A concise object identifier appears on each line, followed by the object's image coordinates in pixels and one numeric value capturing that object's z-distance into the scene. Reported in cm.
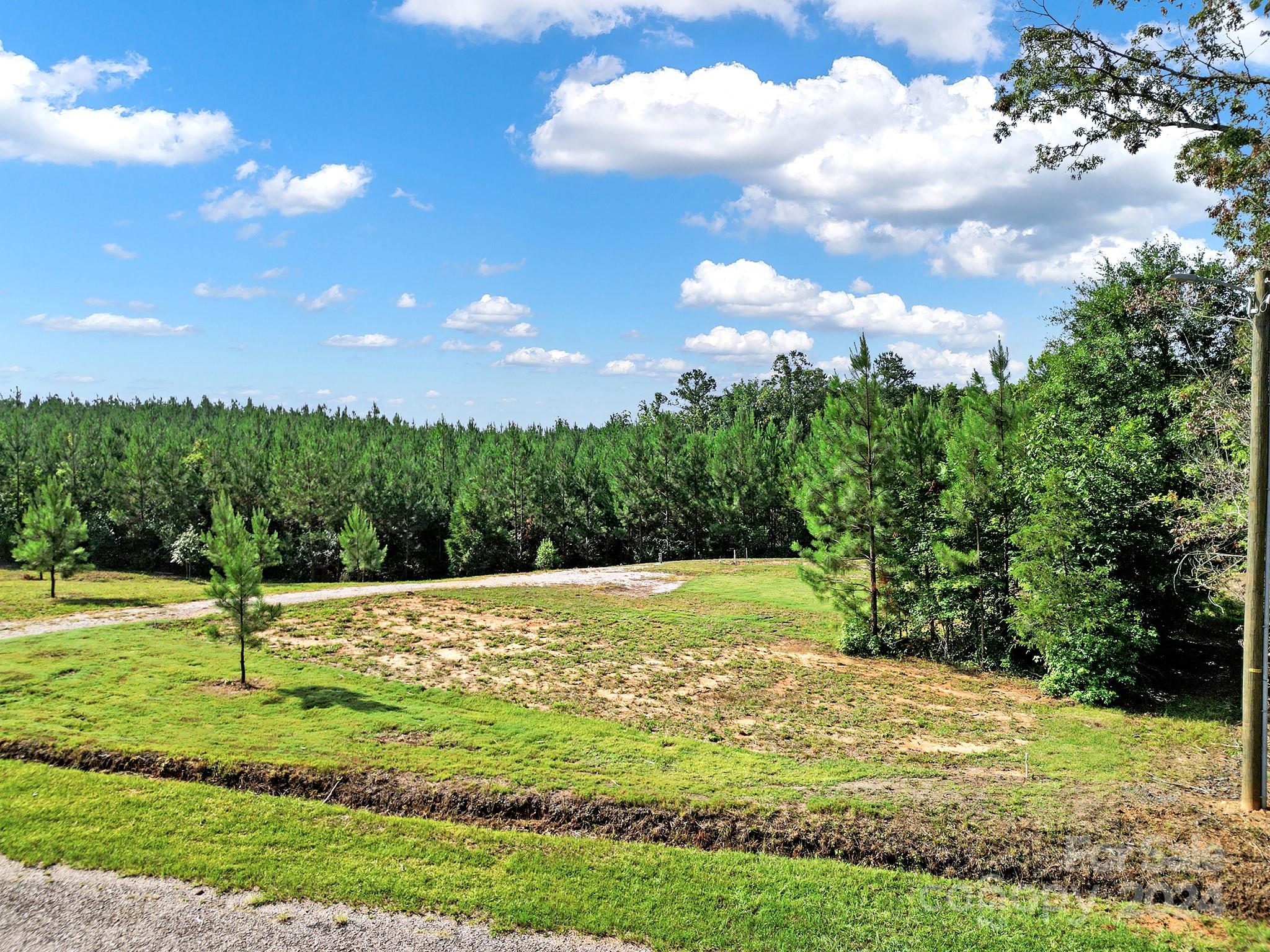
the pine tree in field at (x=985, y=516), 2356
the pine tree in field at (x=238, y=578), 1839
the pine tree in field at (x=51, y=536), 2917
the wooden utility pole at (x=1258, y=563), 1137
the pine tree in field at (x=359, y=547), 4362
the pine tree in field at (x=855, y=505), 2523
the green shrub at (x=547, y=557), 5544
